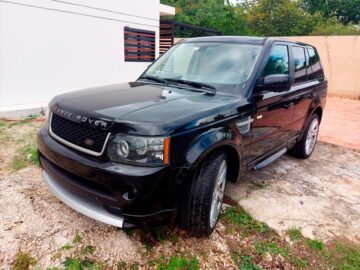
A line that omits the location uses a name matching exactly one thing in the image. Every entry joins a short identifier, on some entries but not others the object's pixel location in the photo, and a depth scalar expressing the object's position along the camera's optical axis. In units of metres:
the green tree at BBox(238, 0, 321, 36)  26.33
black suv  2.18
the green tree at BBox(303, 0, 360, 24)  32.69
